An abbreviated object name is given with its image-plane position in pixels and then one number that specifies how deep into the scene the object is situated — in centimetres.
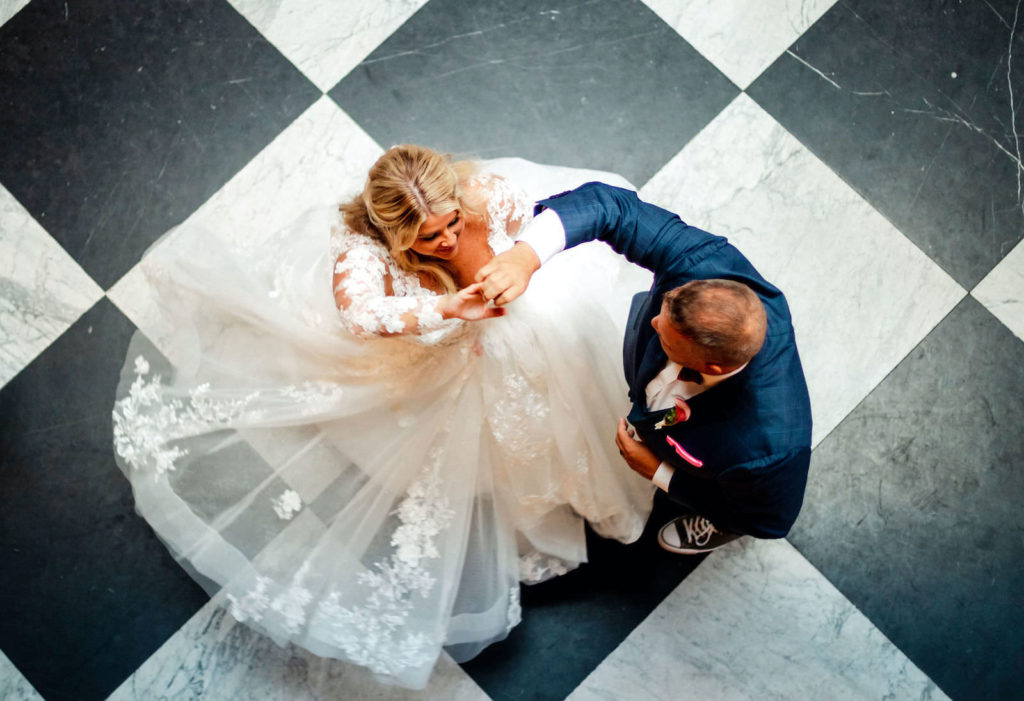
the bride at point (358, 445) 213
